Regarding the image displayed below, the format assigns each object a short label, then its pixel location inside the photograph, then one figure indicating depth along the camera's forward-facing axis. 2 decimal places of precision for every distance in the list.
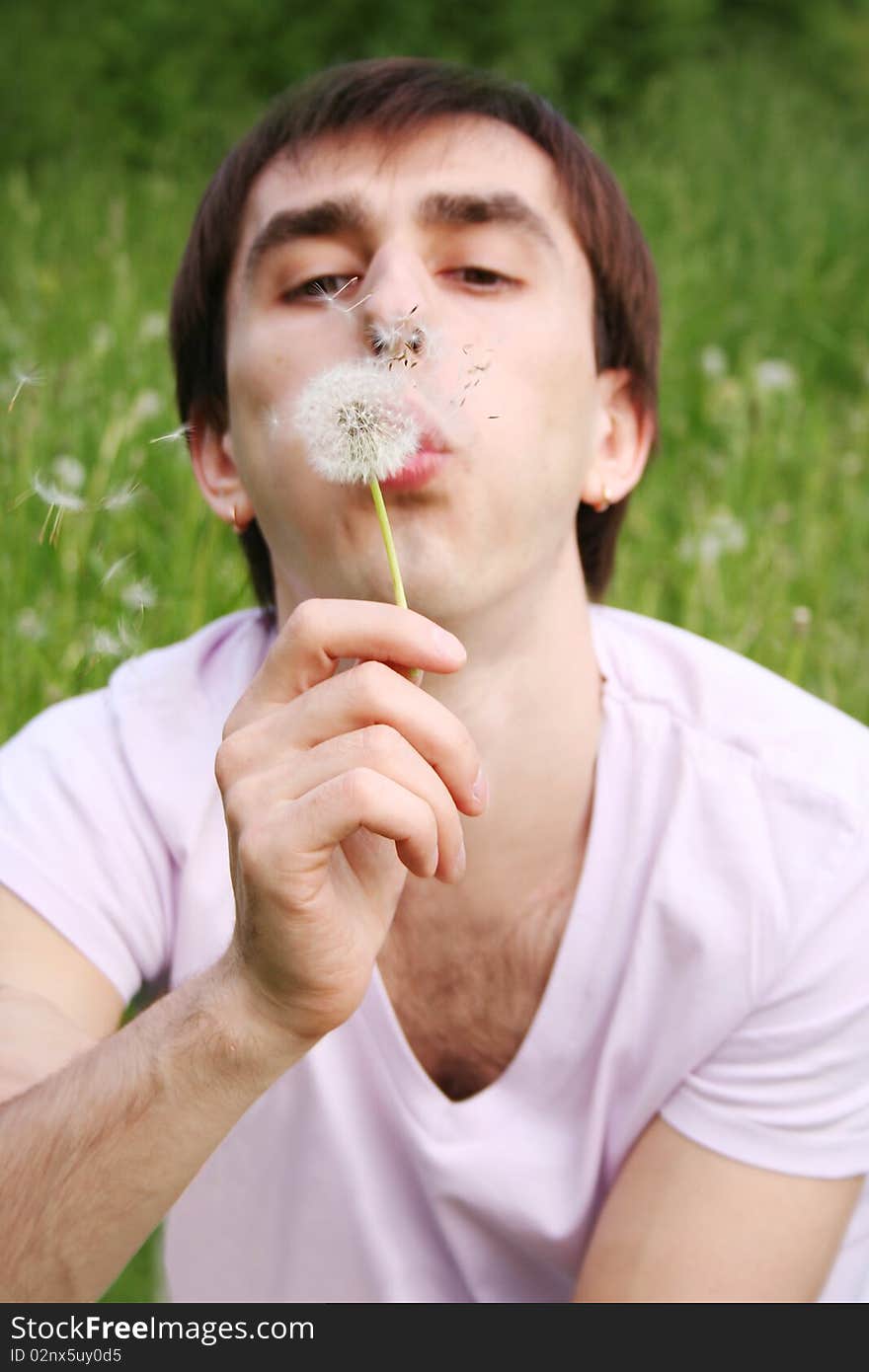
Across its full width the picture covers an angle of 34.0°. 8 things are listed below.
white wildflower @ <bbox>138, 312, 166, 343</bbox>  4.11
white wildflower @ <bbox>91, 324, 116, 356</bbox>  3.65
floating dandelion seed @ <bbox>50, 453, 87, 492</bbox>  3.18
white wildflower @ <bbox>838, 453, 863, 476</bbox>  4.10
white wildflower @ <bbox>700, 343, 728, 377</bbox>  4.56
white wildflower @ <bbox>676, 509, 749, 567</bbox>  3.28
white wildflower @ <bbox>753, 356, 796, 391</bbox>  4.38
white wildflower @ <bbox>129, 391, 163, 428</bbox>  3.22
